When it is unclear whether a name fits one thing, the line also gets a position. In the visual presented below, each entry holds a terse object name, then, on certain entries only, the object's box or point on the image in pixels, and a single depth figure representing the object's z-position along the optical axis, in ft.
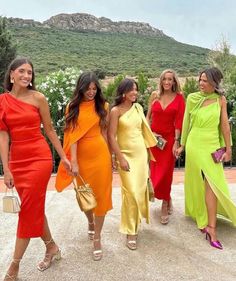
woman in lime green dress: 14.08
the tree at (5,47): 64.28
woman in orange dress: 12.53
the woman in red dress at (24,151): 10.96
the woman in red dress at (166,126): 15.55
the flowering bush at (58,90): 30.86
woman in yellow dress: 13.53
